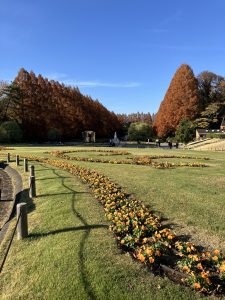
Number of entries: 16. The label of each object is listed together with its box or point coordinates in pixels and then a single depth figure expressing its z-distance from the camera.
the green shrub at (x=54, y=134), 45.52
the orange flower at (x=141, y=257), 3.82
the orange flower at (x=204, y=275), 3.28
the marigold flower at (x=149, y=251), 3.84
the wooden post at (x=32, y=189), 7.99
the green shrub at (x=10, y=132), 37.75
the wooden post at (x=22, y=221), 5.06
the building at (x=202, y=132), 43.38
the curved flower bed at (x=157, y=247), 3.41
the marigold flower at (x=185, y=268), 3.54
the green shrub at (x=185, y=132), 46.78
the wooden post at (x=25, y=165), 12.21
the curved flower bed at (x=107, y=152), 20.81
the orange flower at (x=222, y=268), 3.41
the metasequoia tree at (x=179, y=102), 53.30
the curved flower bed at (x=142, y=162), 13.20
